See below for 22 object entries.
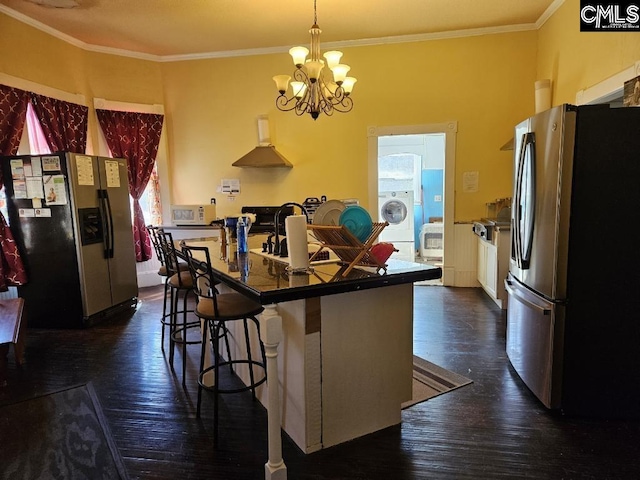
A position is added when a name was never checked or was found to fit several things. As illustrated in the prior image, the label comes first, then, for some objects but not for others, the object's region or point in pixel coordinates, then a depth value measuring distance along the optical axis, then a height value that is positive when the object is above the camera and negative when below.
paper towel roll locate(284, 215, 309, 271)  1.99 -0.20
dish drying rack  1.97 -0.20
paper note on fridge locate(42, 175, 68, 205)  3.85 +0.17
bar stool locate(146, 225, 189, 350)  3.21 -0.44
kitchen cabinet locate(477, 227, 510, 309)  4.06 -0.68
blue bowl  2.06 -0.10
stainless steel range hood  5.21 +0.60
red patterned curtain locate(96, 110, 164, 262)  5.18 +0.77
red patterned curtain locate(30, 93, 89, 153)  4.38 +0.95
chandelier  3.17 +1.01
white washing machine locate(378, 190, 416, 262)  7.37 -0.32
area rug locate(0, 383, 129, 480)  1.94 -1.22
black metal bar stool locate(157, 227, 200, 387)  2.82 -0.55
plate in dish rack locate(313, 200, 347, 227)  2.20 -0.06
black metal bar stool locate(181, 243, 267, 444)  2.06 -0.55
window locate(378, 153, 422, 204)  7.55 +0.52
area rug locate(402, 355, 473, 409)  2.54 -1.19
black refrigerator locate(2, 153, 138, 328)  3.86 -0.24
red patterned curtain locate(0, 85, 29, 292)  3.91 -0.15
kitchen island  1.89 -0.71
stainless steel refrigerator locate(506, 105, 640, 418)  2.16 -0.34
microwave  5.20 -0.13
